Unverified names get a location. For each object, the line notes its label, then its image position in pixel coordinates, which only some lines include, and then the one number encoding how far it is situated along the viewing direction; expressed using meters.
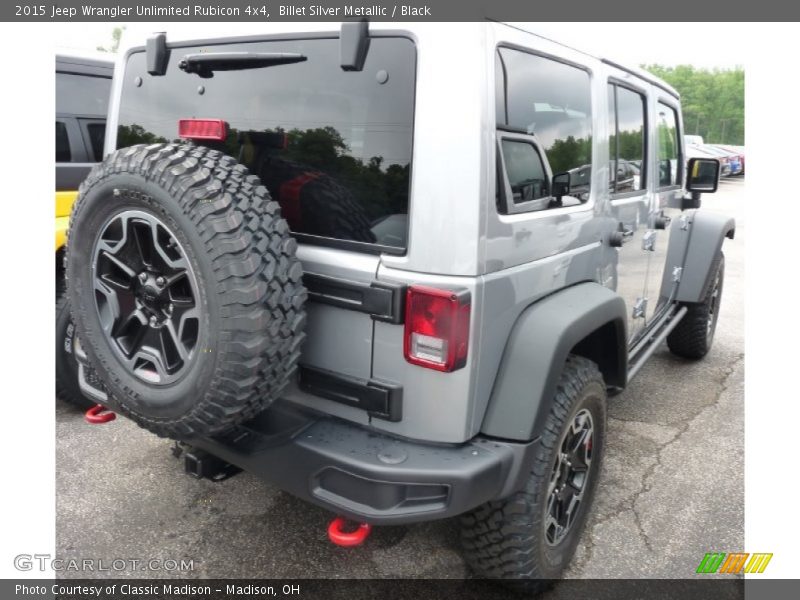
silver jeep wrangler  1.88
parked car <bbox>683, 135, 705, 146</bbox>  24.56
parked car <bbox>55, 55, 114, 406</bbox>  3.64
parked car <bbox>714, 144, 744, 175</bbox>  24.80
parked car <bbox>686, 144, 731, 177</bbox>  22.07
